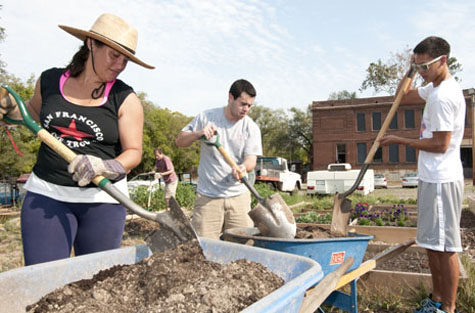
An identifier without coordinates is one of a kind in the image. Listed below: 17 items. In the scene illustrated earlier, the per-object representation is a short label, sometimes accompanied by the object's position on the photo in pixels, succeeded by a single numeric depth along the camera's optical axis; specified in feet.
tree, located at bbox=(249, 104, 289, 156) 141.79
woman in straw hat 5.90
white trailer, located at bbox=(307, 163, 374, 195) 42.68
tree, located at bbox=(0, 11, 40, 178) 57.57
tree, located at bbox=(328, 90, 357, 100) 186.39
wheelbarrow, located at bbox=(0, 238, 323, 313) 4.10
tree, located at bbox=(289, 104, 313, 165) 140.15
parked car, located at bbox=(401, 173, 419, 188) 77.10
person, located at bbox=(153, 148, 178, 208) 28.76
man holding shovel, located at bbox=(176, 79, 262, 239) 10.07
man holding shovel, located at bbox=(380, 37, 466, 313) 8.43
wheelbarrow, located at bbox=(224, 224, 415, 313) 7.11
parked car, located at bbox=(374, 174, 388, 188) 77.25
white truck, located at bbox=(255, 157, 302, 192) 53.67
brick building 101.50
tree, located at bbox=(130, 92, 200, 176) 104.77
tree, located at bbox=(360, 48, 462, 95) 112.49
